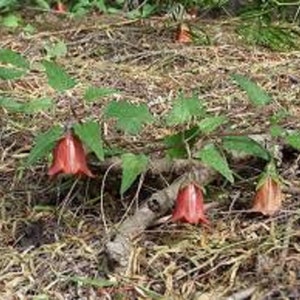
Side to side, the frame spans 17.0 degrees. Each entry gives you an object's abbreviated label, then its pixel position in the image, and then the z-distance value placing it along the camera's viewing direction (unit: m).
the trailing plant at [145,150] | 1.14
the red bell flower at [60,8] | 2.40
